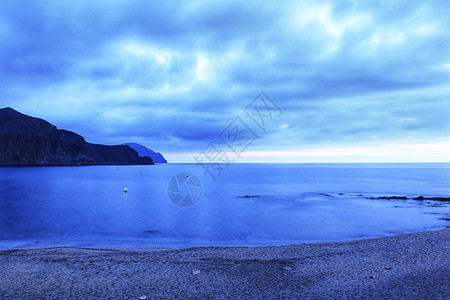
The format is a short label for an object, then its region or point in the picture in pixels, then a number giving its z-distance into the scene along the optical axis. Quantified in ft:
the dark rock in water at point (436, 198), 114.21
